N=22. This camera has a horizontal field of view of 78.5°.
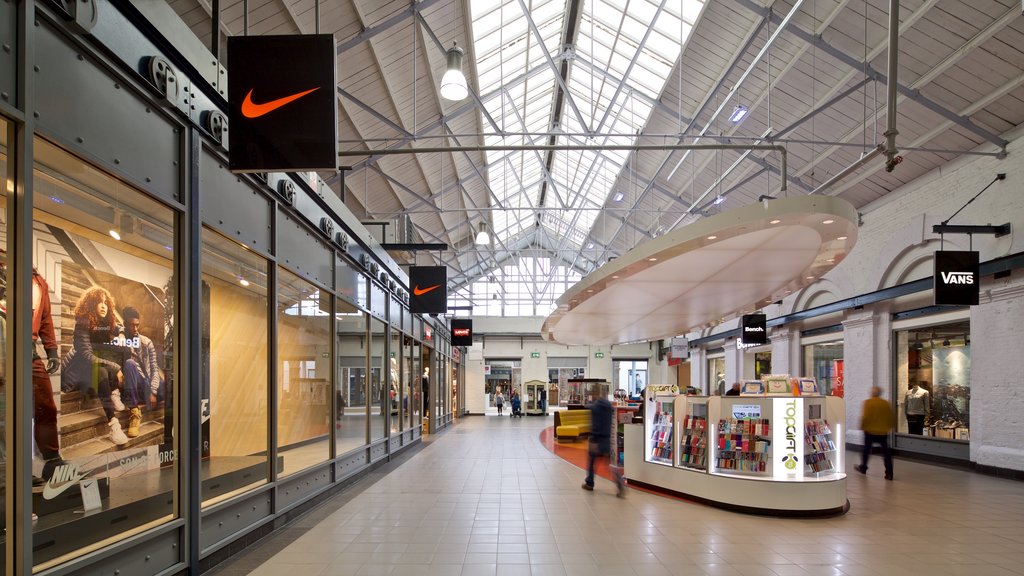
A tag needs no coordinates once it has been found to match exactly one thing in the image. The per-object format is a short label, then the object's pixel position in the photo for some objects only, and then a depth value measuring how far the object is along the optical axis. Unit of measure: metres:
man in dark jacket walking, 8.89
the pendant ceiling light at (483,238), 15.72
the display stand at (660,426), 8.82
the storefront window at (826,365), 16.56
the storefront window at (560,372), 34.41
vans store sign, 9.65
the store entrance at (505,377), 35.16
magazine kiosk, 7.34
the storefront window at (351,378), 9.01
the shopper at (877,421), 10.34
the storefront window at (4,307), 2.95
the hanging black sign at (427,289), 12.85
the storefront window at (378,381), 10.93
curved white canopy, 5.86
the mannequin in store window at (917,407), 13.02
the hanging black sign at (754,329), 17.80
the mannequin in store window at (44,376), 3.21
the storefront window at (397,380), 12.90
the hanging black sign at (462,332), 21.67
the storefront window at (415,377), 15.09
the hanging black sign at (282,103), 4.37
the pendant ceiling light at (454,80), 7.42
